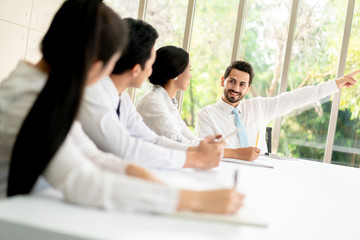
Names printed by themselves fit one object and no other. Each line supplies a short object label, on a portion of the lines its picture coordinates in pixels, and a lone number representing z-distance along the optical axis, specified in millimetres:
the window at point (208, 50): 5648
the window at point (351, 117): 5137
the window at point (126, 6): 6133
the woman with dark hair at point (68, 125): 845
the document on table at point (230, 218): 852
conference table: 700
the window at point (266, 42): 5438
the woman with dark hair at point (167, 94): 2396
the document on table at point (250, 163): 2174
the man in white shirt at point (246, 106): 3557
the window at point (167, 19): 5848
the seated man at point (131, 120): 1417
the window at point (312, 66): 5234
